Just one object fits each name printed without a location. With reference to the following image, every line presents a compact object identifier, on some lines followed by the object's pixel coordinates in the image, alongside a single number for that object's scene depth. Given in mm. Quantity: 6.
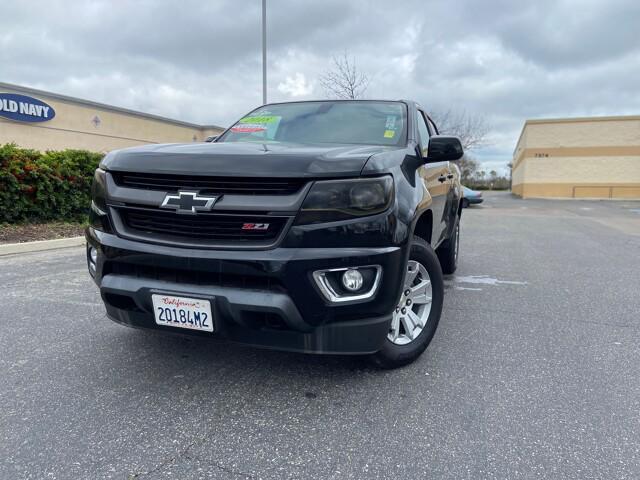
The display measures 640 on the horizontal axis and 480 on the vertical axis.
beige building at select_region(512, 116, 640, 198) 29906
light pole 13492
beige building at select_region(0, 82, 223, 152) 15773
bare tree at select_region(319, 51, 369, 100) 17627
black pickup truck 2098
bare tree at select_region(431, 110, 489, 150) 29178
